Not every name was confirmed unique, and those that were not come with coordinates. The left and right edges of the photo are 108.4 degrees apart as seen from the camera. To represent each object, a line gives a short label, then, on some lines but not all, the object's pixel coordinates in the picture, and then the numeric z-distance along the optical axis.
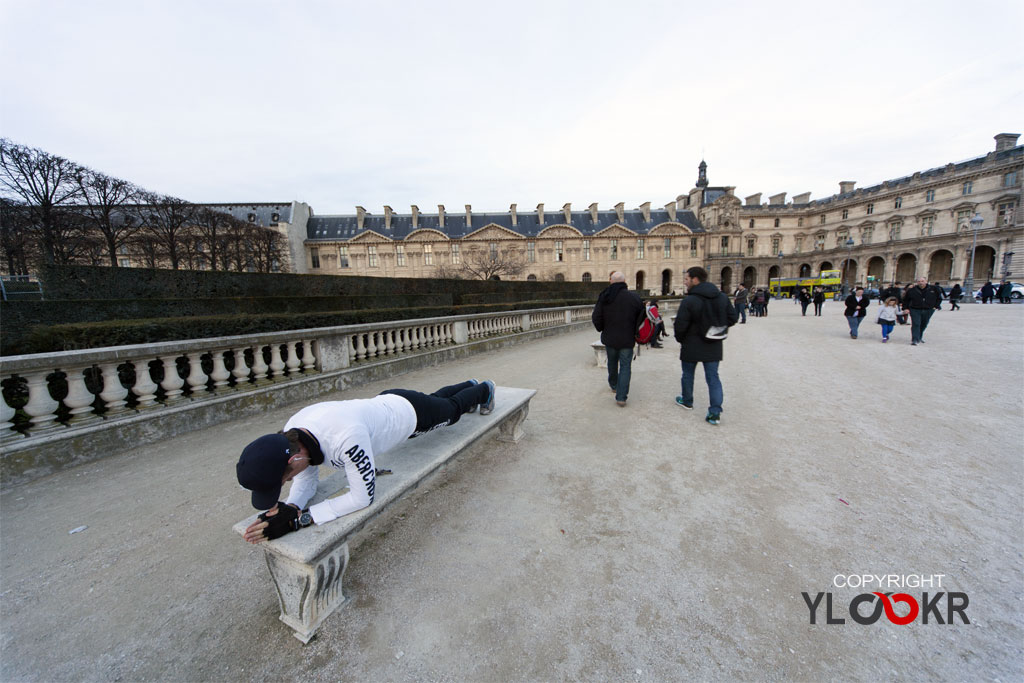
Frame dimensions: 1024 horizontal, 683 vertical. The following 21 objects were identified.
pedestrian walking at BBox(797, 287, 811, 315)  19.51
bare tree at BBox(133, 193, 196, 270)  24.08
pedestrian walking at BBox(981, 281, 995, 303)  24.44
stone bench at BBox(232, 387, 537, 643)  1.73
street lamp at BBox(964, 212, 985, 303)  25.49
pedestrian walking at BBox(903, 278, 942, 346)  9.43
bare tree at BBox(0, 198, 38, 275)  15.77
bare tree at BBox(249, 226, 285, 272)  31.45
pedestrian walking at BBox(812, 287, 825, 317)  19.25
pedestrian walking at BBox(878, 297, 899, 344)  10.03
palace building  45.88
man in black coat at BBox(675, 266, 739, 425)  4.51
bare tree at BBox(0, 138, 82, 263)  16.50
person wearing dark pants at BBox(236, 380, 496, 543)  1.71
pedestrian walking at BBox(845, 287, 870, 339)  10.84
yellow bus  41.02
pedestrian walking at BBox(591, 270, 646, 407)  5.12
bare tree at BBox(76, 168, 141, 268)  18.94
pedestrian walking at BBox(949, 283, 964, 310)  20.22
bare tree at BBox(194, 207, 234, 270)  27.73
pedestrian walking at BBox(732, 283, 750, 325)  17.75
